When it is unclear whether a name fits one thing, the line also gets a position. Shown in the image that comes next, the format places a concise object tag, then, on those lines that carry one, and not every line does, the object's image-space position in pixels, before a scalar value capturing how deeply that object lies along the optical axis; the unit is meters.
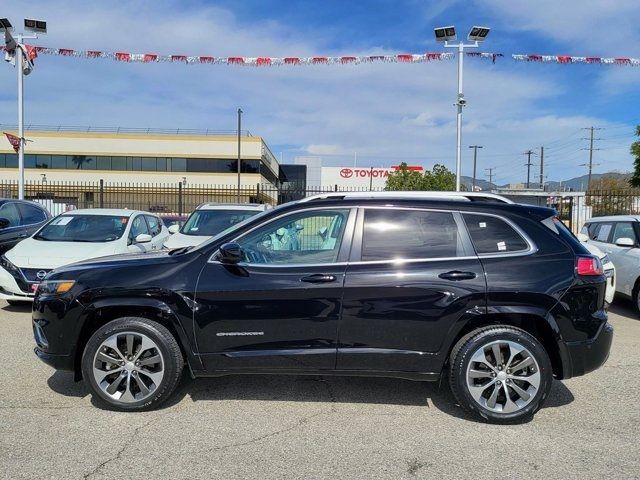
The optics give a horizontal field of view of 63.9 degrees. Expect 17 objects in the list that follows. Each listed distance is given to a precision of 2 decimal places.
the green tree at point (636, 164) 24.82
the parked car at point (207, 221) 9.27
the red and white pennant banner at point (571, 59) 13.68
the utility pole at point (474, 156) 67.54
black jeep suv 3.93
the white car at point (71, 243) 7.20
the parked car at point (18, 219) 9.46
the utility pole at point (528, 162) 80.18
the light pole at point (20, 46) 14.34
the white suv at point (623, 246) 8.15
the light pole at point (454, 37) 14.27
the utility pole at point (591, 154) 69.57
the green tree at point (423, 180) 47.82
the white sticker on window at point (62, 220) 8.72
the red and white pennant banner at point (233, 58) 13.58
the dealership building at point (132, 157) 52.84
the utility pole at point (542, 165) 73.59
